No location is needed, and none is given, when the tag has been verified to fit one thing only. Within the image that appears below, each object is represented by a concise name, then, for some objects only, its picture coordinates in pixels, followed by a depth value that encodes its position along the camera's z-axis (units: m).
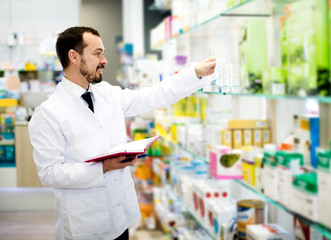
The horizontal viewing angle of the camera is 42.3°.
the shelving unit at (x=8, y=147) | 5.96
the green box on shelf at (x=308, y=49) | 1.46
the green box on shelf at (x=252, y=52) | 2.03
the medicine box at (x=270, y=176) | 1.89
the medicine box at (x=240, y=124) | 2.71
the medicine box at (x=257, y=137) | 2.73
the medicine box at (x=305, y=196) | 1.57
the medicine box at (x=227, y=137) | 2.70
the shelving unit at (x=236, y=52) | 2.16
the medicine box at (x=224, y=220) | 2.71
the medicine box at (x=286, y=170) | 1.74
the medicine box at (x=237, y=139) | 2.69
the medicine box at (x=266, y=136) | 2.74
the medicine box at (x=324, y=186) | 1.48
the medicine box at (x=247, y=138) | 2.68
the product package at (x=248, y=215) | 2.53
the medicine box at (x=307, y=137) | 1.83
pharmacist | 2.32
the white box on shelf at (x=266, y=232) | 2.19
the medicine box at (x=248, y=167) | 2.21
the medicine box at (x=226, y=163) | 2.50
